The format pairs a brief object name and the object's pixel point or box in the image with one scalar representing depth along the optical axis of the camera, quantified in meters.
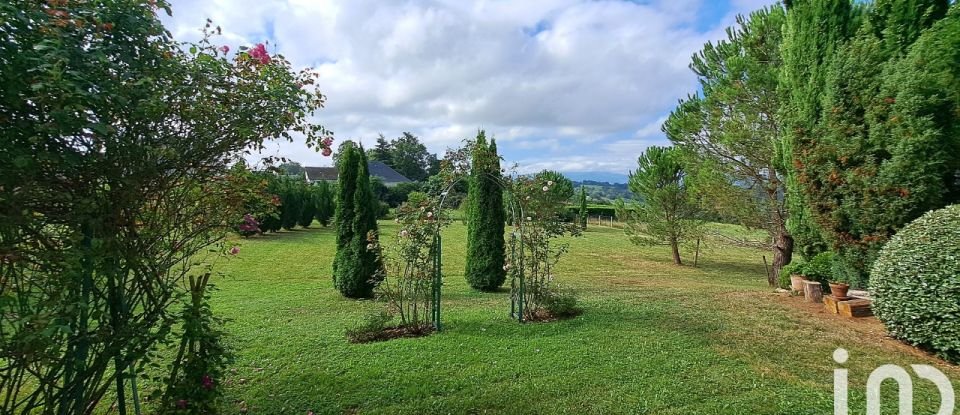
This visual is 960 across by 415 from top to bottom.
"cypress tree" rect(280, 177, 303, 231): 19.78
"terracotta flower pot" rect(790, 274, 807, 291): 6.87
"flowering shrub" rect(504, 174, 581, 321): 5.57
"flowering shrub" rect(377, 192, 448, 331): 4.93
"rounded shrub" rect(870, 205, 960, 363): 3.83
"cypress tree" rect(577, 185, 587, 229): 27.06
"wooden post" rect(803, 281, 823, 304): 6.39
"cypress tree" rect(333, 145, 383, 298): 7.21
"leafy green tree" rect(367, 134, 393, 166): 58.59
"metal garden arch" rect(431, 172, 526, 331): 5.02
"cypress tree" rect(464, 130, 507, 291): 8.04
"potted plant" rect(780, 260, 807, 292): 6.91
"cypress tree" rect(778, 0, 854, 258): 6.46
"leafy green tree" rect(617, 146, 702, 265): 13.27
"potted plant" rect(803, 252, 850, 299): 6.65
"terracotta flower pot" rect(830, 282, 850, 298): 5.74
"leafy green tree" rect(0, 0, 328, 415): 1.72
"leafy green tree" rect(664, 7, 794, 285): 9.15
